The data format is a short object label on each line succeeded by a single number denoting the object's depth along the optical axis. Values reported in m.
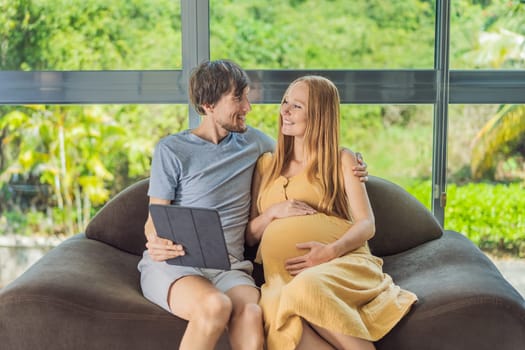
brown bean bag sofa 2.45
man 2.64
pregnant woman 2.41
